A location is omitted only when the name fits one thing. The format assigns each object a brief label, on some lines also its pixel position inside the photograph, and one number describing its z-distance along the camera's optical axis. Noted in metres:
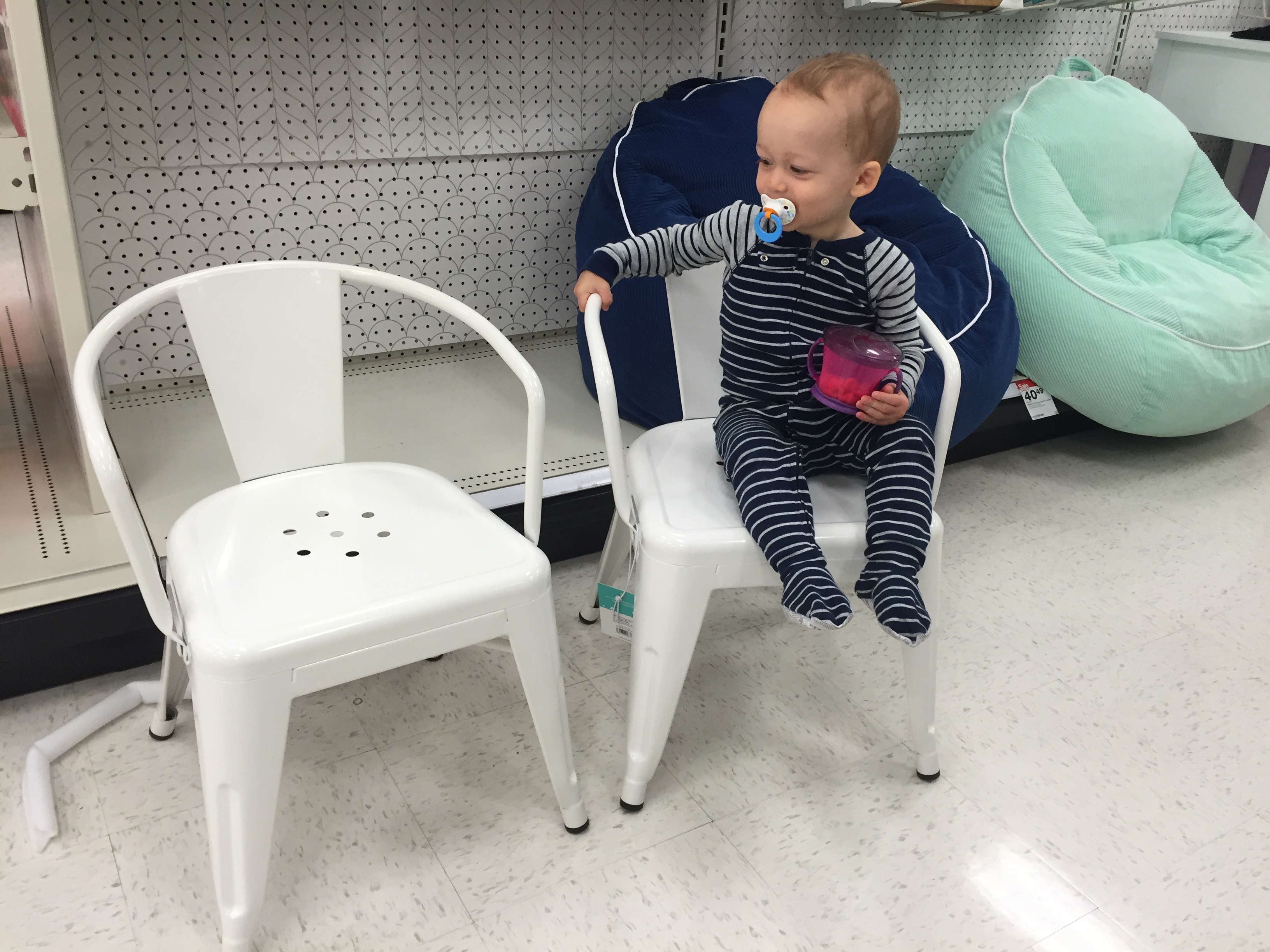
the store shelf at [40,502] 1.43
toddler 1.16
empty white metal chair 1.00
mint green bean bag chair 2.20
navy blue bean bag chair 1.89
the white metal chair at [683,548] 1.22
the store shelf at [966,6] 2.22
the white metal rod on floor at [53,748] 1.25
